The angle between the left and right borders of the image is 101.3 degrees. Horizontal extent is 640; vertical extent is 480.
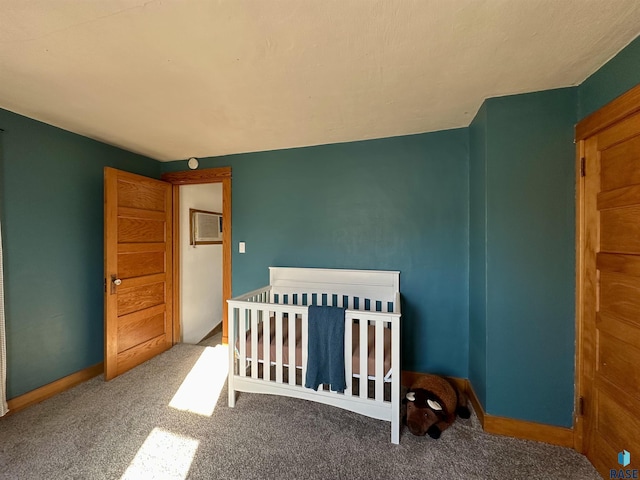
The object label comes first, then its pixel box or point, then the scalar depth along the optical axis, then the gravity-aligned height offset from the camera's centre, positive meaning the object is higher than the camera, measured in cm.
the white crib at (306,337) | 169 -77
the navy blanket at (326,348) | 175 -76
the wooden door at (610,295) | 123 -31
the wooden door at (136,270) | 234 -32
